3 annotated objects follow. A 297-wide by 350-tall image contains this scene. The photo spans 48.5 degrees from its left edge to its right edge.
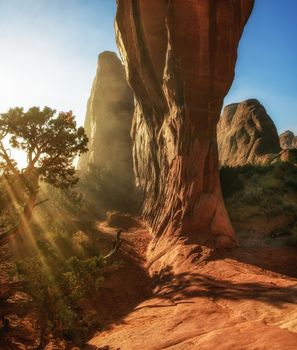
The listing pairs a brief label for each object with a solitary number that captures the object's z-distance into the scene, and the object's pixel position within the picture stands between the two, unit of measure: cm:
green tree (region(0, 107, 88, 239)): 1107
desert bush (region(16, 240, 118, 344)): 834
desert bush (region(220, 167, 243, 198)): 2708
